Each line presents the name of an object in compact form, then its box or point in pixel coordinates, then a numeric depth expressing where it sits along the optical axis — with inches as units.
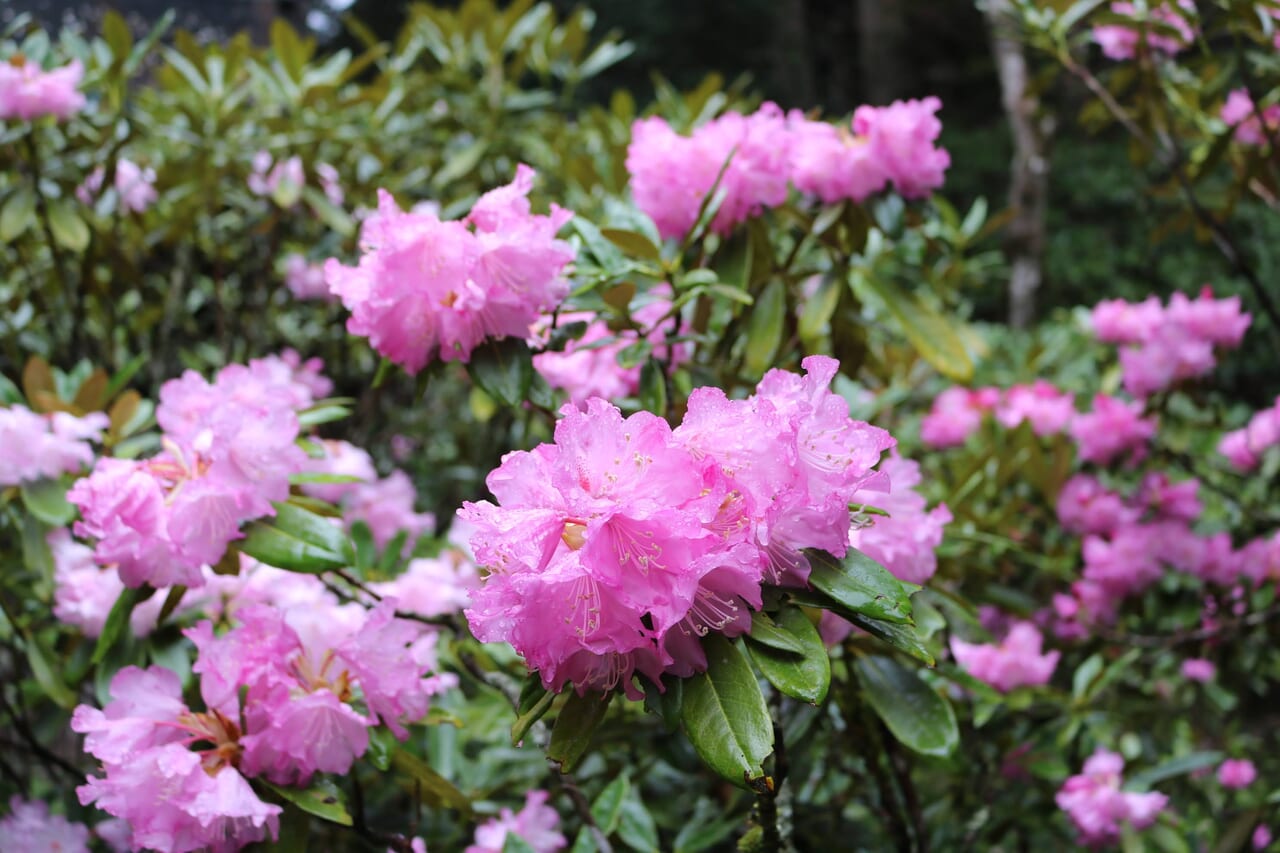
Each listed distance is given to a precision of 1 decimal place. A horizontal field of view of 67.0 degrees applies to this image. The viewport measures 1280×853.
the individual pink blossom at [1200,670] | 70.2
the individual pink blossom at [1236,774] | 68.9
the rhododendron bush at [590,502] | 23.1
